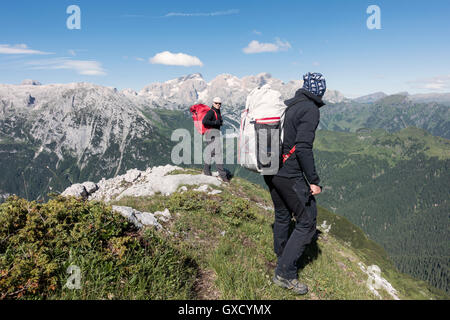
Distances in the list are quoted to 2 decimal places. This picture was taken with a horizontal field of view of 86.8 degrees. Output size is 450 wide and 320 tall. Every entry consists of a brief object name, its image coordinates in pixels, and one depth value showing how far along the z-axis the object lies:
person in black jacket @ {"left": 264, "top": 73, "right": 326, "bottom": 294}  5.40
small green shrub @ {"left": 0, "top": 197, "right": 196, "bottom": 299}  3.63
